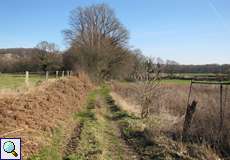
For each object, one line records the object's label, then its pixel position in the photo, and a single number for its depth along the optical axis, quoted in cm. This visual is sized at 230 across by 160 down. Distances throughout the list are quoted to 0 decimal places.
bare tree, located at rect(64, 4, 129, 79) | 3156
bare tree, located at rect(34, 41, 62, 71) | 4046
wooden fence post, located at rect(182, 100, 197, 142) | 725
